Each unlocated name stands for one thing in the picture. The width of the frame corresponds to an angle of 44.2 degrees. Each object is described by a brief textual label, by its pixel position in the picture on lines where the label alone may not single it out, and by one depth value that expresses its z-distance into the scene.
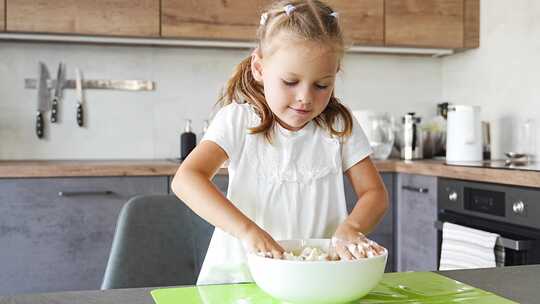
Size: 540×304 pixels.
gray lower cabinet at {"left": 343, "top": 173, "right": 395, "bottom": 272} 2.69
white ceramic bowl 0.74
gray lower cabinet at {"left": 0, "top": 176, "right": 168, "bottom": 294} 2.37
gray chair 1.14
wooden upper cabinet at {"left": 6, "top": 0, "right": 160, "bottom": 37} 2.56
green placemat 0.83
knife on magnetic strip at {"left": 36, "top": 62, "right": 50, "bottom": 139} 2.84
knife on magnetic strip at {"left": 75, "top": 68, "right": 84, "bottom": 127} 2.89
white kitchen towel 2.08
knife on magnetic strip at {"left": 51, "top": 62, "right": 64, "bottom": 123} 2.86
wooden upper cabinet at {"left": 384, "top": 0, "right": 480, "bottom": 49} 2.91
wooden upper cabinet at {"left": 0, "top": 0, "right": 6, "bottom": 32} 2.54
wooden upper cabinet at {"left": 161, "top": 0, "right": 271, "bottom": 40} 2.68
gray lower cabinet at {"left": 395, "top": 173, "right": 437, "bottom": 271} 2.49
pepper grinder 2.77
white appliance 2.61
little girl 1.08
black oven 1.97
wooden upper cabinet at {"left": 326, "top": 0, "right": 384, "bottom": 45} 2.85
